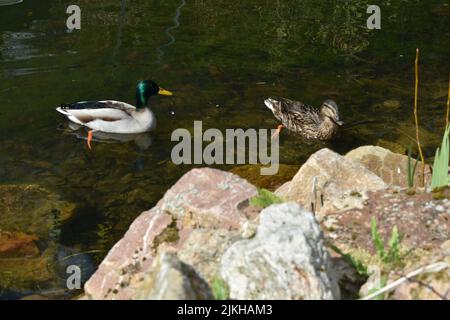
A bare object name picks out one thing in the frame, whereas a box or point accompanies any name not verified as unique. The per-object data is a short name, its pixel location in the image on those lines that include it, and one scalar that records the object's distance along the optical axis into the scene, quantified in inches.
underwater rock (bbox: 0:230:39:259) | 298.0
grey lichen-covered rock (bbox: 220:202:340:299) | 142.4
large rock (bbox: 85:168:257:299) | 183.0
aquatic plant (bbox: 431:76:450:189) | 212.4
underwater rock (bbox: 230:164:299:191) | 346.9
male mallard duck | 424.5
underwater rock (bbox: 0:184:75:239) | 323.0
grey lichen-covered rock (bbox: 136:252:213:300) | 135.5
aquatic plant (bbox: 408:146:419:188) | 234.3
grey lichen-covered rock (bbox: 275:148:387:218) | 228.6
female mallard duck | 415.8
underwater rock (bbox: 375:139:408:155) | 395.9
